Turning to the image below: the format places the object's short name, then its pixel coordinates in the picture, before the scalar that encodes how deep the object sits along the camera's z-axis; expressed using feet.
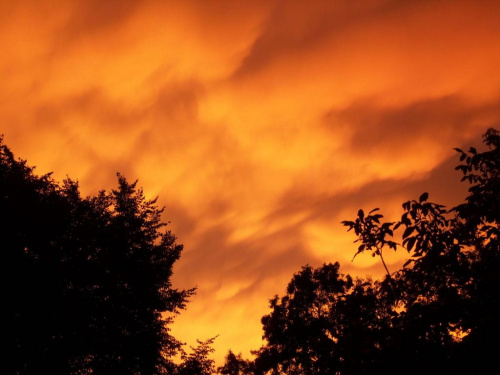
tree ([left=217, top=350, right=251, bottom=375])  170.71
